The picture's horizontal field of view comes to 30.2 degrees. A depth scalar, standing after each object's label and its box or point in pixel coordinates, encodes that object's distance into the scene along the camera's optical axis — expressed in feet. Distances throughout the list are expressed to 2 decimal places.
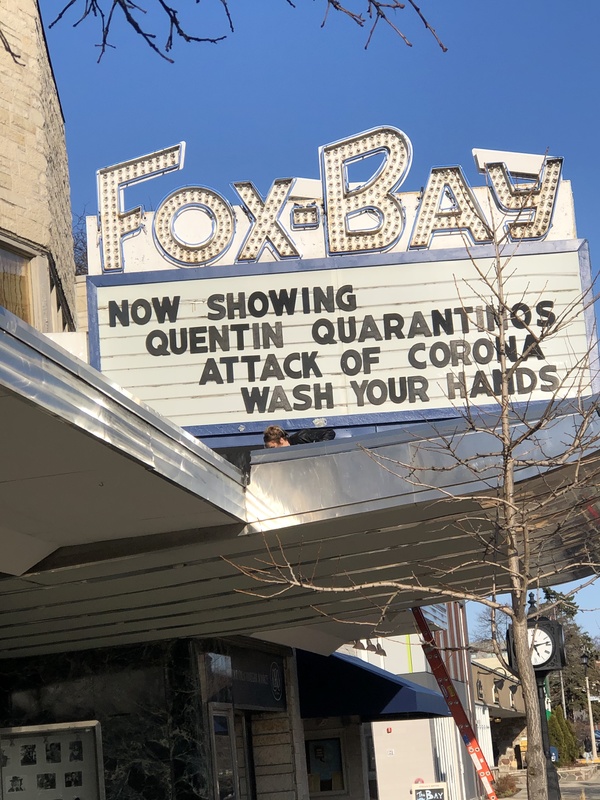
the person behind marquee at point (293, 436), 34.39
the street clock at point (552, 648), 46.85
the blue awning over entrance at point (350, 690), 56.65
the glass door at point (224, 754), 43.34
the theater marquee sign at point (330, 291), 39.37
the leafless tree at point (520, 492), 22.89
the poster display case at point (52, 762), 41.98
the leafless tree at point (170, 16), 14.08
